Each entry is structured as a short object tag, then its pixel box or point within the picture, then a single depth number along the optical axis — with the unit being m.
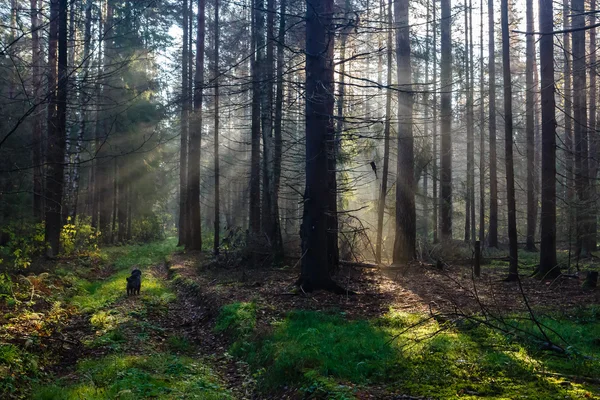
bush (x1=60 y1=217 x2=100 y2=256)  17.50
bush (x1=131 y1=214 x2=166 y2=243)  35.44
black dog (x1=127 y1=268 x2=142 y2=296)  12.09
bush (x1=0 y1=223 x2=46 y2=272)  12.55
